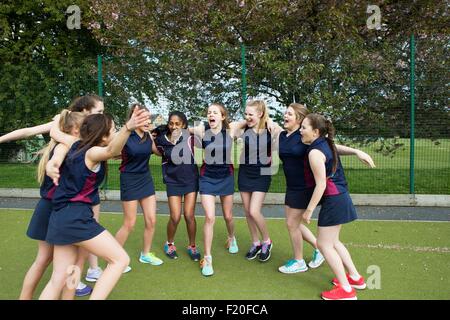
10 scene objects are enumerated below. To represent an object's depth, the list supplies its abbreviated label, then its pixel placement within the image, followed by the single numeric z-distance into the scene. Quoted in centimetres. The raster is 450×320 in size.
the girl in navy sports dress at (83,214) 307
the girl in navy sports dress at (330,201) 373
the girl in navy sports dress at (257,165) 484
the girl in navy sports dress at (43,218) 346
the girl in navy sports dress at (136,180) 457
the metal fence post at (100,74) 834
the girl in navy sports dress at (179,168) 484
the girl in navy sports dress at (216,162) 471
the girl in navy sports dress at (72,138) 343
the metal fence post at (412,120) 763
